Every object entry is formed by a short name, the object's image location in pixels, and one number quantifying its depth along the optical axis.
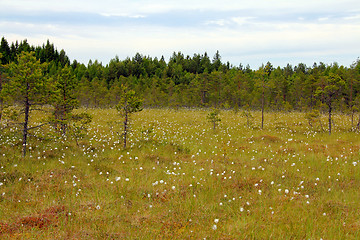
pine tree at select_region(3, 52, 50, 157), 11.05
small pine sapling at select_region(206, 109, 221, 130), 18.78
